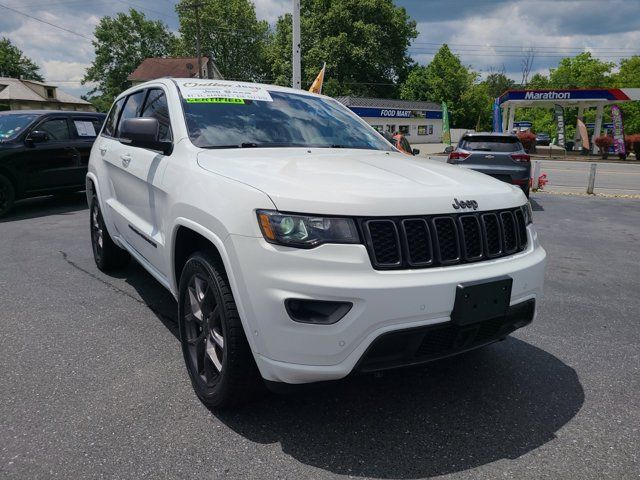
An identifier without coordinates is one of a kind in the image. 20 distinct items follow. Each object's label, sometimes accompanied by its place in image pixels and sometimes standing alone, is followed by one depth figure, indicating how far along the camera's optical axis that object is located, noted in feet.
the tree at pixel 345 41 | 157.17
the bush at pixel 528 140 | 104.51
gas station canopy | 104.01
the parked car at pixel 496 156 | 32.42
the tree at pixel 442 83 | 189.16
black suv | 27.61
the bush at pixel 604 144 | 100.07
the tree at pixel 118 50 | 212.64
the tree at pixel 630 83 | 164.35
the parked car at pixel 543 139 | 163.73
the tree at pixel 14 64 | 242.99
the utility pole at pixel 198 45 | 133.88
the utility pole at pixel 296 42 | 44.16
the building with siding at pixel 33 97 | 175.92
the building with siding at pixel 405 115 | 152.62
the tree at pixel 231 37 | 197.36
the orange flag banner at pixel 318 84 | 45.57
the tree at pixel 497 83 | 314.55
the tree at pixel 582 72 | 192.75
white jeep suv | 6.63
